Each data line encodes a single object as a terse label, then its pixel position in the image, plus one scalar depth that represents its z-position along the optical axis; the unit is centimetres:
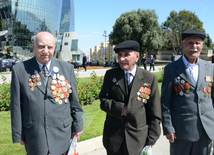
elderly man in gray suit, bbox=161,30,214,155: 247
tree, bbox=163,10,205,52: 3872
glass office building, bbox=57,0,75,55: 10095
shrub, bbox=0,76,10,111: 668
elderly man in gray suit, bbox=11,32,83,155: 220
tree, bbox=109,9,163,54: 3497
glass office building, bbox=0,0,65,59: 5988
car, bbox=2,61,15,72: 2525
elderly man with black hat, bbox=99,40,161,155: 228
